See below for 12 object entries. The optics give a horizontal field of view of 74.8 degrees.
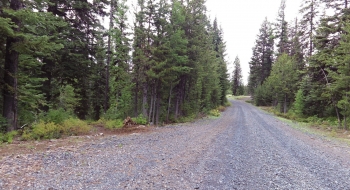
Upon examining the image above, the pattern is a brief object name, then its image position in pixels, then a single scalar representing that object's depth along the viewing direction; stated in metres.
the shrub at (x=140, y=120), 14.04
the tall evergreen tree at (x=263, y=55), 45.30
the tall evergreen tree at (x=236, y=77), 70.94
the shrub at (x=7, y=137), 7.53
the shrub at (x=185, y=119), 18.17
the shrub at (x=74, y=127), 9.90
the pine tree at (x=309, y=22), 26.59
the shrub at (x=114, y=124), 12.49
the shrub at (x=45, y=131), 8.56
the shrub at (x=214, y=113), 24.72
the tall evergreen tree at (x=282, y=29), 38.28
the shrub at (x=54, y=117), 9.77
